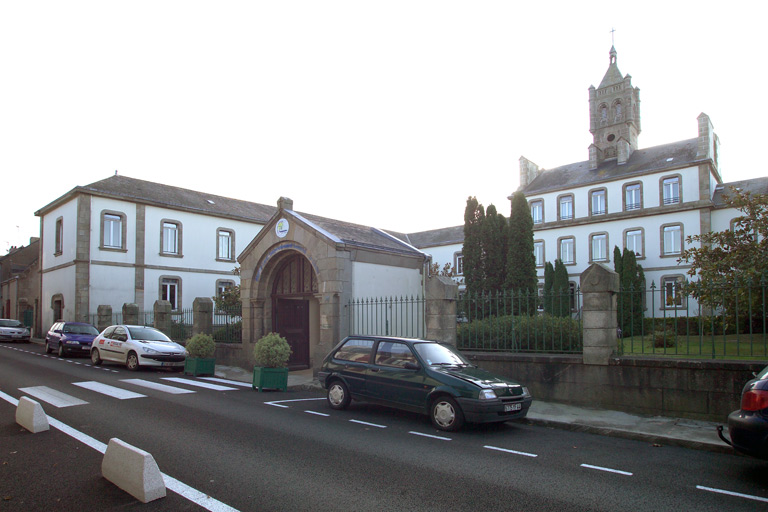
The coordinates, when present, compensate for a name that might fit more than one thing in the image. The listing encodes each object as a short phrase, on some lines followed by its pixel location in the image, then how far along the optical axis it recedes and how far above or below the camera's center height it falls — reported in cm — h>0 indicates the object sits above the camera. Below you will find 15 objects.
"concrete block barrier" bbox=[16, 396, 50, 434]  717 -183
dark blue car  2006 -198
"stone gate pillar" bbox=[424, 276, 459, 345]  1191 -52
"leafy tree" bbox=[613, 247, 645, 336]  3350 +125
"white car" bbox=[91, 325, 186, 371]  1568 -191
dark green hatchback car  796 -161
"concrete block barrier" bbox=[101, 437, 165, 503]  464 -172
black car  513 -139
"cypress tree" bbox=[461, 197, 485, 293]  2304 +156
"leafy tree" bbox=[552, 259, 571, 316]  3719 +80
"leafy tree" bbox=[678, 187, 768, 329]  971 +59
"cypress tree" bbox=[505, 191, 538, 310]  2359 +178
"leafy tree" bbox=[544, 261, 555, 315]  3794 +88
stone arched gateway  1434 +37
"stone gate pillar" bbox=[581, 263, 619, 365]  974 -53
